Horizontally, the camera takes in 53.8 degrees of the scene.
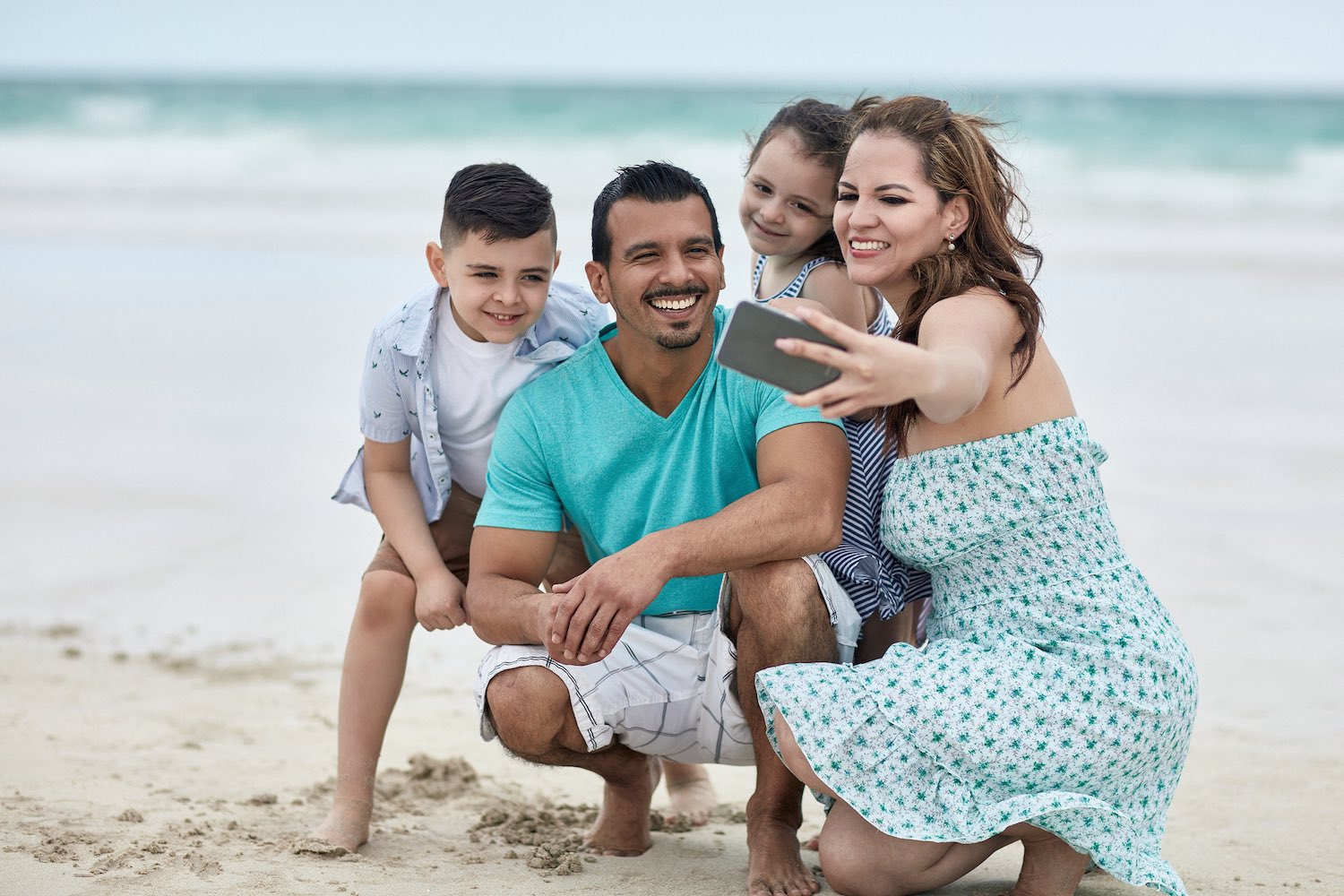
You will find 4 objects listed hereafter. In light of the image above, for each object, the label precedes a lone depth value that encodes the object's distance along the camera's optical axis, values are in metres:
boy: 3.21
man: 2.78
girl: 3.13
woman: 2.56
